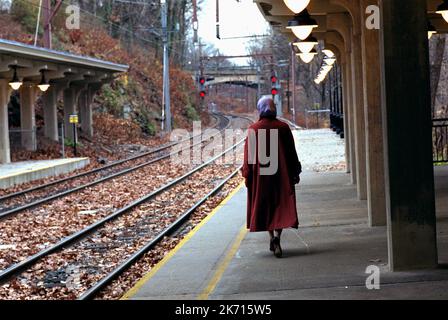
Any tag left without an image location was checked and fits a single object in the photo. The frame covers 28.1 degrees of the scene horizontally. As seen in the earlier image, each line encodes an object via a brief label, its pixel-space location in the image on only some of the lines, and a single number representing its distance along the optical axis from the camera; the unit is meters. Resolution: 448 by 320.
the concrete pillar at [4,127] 31.06
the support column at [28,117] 34.97
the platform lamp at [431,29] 17.55
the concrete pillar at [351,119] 18.48
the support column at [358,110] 14.98
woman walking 10.08
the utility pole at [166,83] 47.84
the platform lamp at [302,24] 11.52
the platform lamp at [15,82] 29.62
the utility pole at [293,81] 63.00
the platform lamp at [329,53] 23.72
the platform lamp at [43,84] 32.09
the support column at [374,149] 12.45
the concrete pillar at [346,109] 20.39
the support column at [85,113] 42.78
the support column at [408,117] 8.49
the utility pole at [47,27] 34.89
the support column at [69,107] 39.84
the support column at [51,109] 37.47
